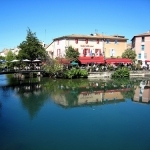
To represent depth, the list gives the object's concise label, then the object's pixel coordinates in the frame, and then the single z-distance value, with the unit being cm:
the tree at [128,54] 3555
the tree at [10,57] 4045
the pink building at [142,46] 3774
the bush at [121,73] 3070
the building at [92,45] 3362
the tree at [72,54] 3150
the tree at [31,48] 3079
